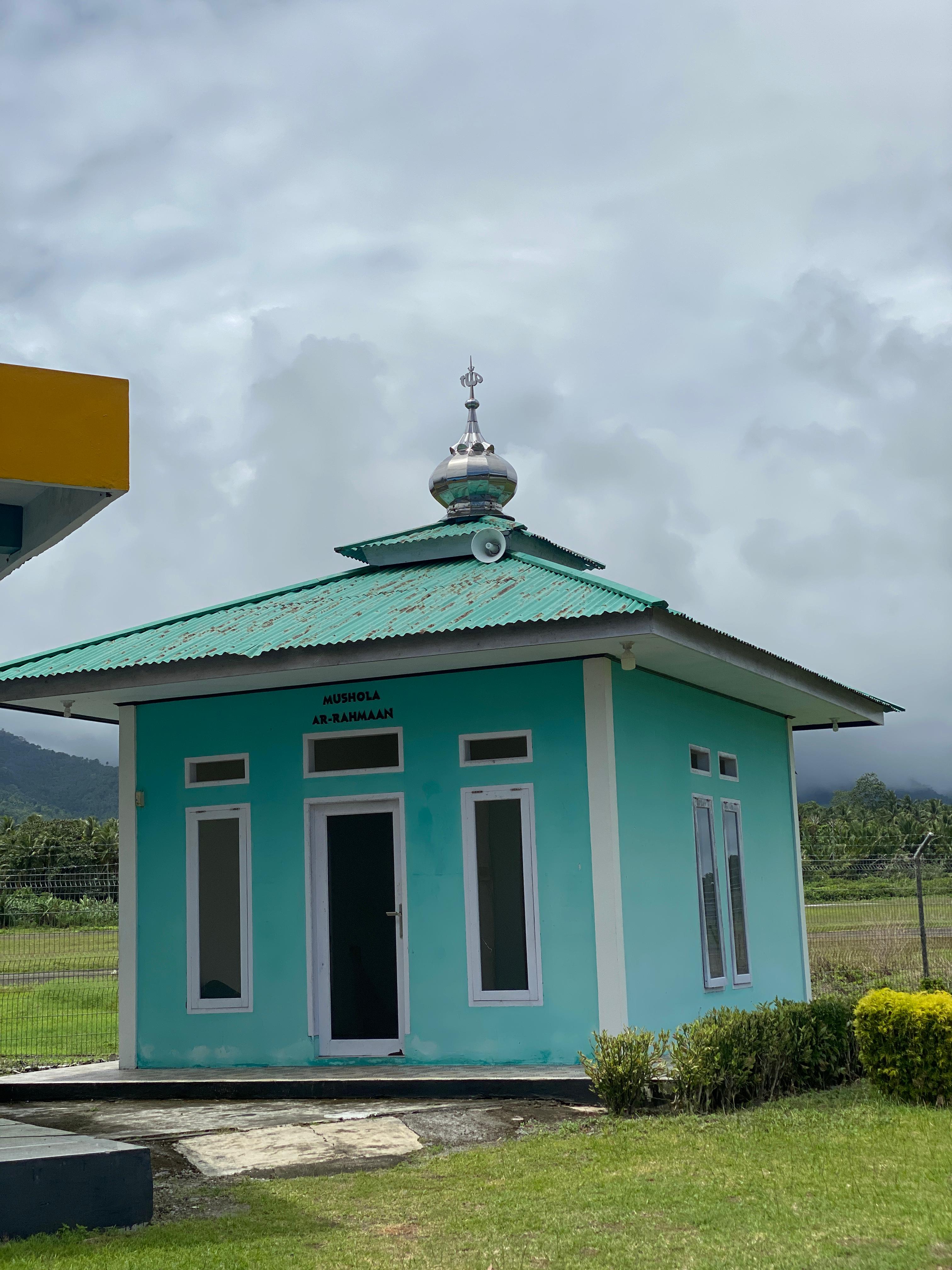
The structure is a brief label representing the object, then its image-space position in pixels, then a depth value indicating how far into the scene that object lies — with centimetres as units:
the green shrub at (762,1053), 891
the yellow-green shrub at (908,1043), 867
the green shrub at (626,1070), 903
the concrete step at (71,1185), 593
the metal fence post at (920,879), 1612
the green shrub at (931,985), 1093
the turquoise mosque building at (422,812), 1102
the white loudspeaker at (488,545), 1288
